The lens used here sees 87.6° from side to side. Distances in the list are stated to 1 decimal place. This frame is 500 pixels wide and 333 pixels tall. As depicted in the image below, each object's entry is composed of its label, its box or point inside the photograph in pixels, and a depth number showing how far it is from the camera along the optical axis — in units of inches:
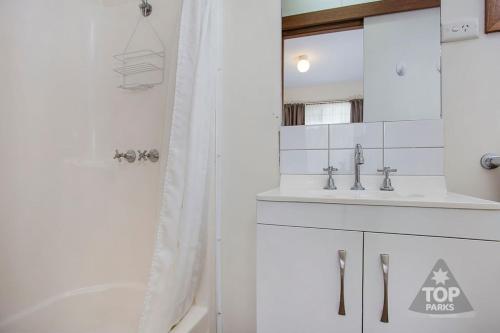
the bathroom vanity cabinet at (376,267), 29.6
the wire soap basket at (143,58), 58.0
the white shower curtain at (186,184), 40.6
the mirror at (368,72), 46.1
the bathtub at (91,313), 47.1
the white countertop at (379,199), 30.4
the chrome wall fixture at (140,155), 57.1
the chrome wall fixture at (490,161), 41.6
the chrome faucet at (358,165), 46.0
